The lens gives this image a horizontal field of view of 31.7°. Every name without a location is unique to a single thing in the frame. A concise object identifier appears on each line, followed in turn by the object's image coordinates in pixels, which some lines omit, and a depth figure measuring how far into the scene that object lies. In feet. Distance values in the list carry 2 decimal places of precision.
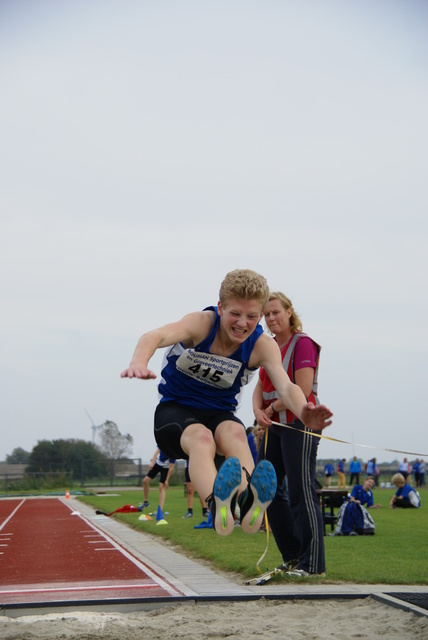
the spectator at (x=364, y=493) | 45.15
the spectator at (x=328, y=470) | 100.65
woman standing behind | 20.10
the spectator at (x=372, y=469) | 100.24
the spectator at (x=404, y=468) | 99.45
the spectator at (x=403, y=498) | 56.70
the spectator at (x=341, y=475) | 99.40
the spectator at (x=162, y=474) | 44.53
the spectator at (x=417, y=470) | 103.63
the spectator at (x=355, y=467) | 97.66
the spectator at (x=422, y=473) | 104.13
